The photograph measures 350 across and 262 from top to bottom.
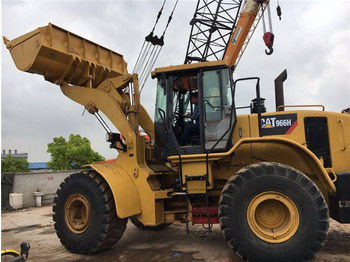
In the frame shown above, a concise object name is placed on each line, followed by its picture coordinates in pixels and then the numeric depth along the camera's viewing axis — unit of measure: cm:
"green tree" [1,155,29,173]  3591
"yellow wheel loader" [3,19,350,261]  417
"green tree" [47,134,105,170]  3284
